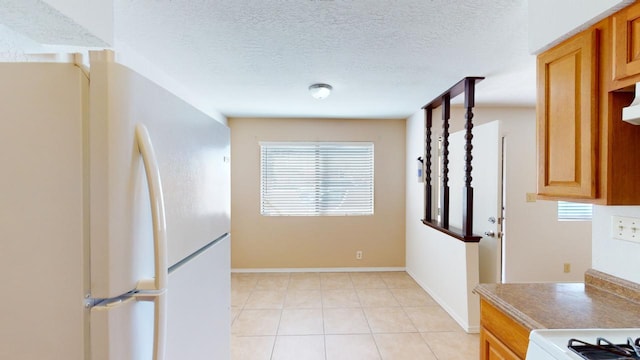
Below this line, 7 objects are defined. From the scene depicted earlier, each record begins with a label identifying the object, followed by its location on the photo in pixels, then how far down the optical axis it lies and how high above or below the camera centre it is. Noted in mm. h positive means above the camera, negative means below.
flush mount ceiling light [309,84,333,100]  2836 +874
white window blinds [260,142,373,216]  4434 +19
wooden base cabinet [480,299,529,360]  1237 -723
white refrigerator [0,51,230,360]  687 -71
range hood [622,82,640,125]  1075 +251
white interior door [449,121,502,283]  2797 -107
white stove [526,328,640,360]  972 -559
